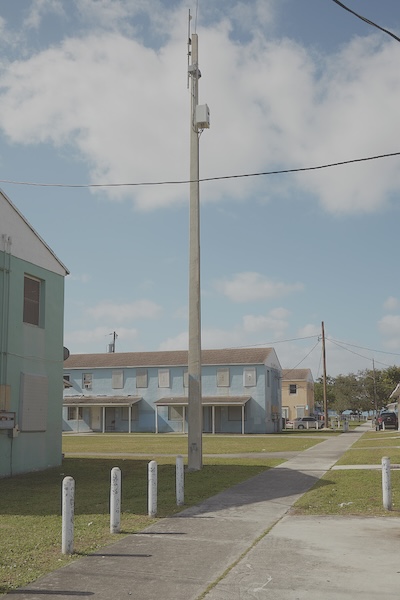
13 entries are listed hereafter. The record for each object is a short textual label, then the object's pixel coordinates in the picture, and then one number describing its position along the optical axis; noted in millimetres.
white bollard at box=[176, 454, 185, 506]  12055
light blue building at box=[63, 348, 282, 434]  55000
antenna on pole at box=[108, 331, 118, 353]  80438
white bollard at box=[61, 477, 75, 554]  7887
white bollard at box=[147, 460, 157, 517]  10618
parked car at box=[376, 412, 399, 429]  60156
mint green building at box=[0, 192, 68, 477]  18062
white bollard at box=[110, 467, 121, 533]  9219
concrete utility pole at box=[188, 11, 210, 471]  18281
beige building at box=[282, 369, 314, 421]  83812
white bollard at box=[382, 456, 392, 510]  11250
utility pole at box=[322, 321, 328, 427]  59925
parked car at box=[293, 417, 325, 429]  70688
